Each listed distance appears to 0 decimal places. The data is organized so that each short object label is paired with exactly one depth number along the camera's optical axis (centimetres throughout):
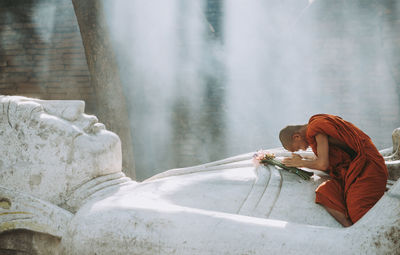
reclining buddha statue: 763
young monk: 817
